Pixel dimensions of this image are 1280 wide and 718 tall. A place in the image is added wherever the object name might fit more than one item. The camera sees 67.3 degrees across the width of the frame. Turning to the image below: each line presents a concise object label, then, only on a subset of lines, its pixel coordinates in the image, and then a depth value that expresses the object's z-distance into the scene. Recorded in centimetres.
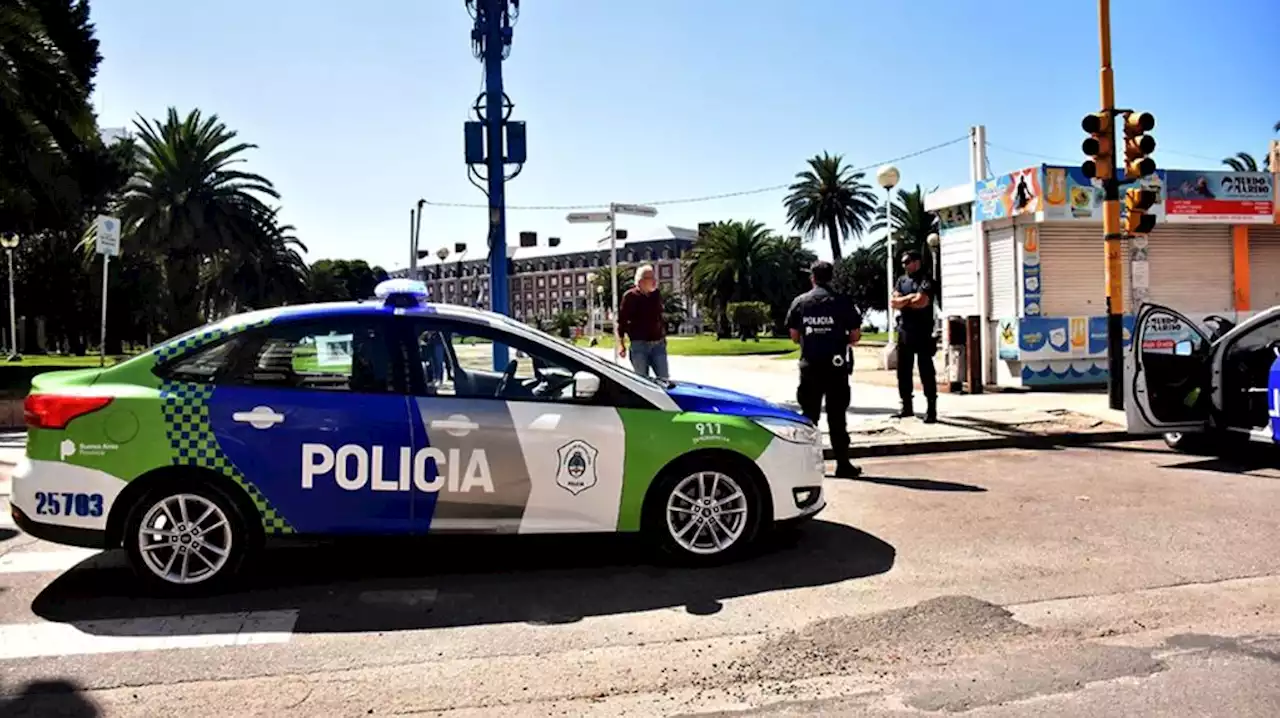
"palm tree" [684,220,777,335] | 7081
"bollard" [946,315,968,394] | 1591
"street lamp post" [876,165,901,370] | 2147
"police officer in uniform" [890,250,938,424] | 1082
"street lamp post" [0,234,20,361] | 2919
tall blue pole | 1272
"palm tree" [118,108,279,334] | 3722
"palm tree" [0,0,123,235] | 1644
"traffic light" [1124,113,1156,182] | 1108
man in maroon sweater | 1020
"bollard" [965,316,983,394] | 1554
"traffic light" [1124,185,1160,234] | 1140
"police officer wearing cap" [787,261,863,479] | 811
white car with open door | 841
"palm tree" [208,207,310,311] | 3997
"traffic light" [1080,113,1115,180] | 1121
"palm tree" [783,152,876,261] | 6594
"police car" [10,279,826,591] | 486
